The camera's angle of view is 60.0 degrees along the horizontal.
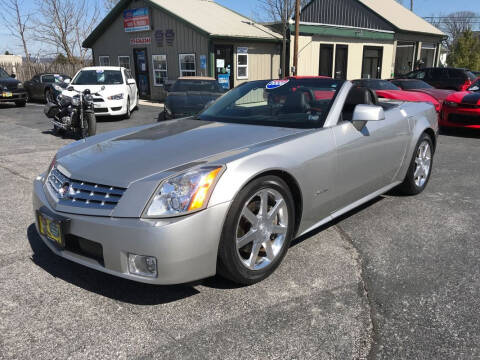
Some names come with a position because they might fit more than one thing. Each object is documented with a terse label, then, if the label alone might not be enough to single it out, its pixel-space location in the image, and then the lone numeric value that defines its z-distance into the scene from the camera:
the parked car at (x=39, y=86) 17.91
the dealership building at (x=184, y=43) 17.73
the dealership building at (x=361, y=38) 22.01
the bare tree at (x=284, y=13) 20.39
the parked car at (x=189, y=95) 9.51
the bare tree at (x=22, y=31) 29.36
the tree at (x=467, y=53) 33.06
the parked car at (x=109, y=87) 11.81
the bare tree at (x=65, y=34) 29.47
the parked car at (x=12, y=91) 15.55
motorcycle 8.96
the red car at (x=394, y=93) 10.38
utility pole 16.87
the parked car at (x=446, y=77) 15.65
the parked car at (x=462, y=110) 9.30
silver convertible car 2.44
